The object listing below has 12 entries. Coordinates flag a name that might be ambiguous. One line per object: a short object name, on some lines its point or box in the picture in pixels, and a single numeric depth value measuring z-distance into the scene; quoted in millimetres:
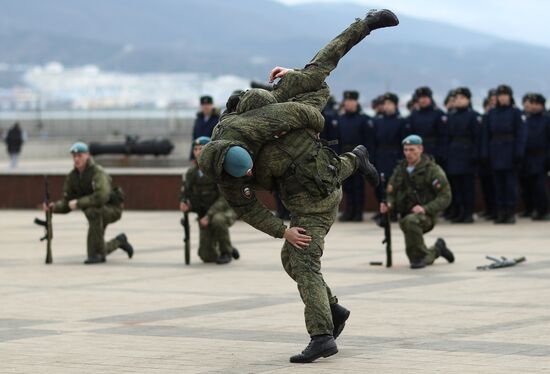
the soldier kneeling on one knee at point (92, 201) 18094
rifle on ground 16531
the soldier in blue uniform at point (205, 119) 24703
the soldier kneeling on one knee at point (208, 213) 17828
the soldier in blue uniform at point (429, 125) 24188
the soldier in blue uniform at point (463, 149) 24172
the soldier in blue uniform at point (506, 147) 23484
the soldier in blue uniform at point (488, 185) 24531
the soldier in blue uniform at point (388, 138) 24359
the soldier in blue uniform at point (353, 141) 24562
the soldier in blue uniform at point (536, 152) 24156
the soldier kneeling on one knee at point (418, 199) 16844
